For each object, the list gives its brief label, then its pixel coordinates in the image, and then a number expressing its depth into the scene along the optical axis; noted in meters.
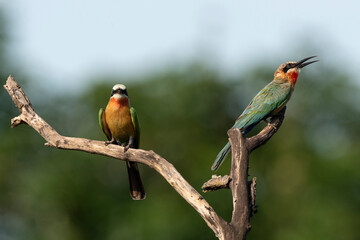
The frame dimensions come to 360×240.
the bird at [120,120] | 20.33
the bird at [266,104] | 19.33
